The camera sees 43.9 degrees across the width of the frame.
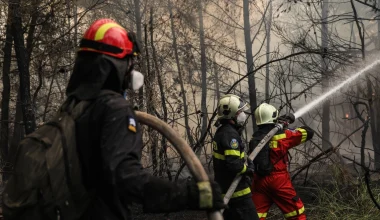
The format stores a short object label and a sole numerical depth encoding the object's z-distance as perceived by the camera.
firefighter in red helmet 2.07
